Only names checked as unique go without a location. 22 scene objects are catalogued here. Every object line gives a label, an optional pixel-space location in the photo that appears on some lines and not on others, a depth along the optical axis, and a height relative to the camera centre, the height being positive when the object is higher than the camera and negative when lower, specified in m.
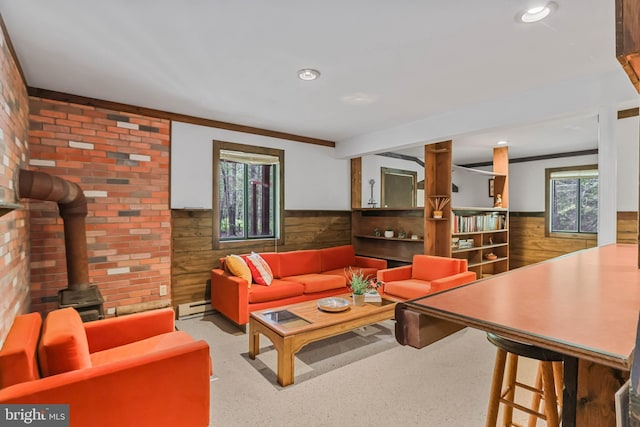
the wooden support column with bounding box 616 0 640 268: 0.55 +0.31
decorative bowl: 2.97 -0.85
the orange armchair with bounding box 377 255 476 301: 3.68 -0.77
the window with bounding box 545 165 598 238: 5.76 +0.23
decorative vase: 3.18 -0.83
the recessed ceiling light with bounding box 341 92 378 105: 3.32 +1.19
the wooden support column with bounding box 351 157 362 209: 5.70 +0.52
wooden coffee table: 2.42 -0.91
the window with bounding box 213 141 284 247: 4.38 +0.30
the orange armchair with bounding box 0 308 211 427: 1.38 -0.76
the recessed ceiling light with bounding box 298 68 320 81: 2.73 +1.18
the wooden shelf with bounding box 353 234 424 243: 4.85 -0.39
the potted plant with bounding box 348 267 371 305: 3.18 -0.76
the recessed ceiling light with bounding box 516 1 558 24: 1.87 +1.18
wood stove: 2.64 -0.31
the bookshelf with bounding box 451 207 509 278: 4.84 -0.42
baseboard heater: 4.00 -1.20
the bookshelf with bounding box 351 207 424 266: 4.96 -0.32
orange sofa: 3.54 -0.85
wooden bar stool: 1.25 -0.75
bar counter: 0.57 -0.21
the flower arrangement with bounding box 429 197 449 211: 4.49 +0.15
